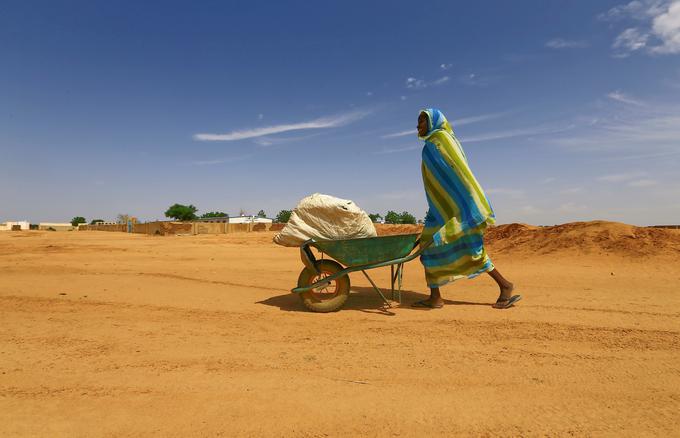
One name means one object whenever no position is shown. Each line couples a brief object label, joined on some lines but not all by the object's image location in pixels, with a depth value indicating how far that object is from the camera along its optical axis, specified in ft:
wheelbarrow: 14.02
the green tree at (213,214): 299.66
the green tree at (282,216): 234.99
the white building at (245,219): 234.89
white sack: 14.23
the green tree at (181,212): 246.68
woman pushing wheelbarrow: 14.67
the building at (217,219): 243.40
